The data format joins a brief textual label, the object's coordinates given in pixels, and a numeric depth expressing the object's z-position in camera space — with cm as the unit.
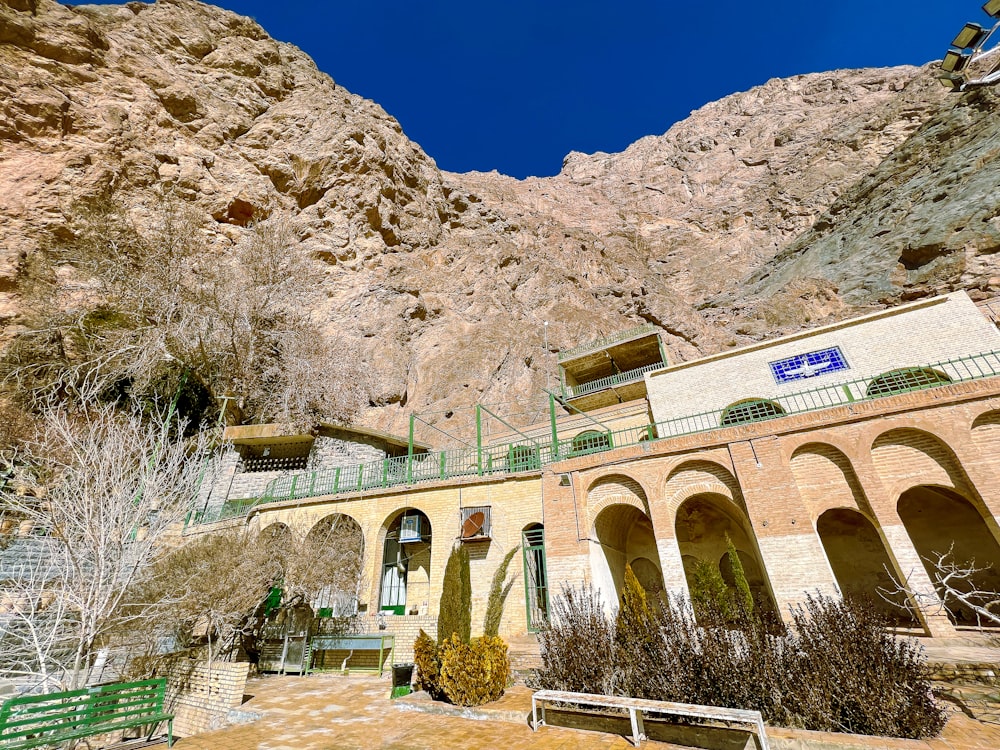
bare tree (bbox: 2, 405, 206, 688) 670
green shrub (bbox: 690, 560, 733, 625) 864
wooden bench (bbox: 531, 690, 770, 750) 461
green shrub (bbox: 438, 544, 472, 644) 831
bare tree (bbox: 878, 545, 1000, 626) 1031
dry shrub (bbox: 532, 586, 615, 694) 684
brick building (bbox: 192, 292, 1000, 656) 1000
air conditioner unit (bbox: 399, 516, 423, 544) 1520
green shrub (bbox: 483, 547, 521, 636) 1056
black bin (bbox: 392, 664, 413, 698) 830
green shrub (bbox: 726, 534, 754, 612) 1014
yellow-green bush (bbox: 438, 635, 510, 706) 725
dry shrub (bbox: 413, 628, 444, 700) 793
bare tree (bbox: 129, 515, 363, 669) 913
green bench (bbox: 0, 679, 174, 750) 516
